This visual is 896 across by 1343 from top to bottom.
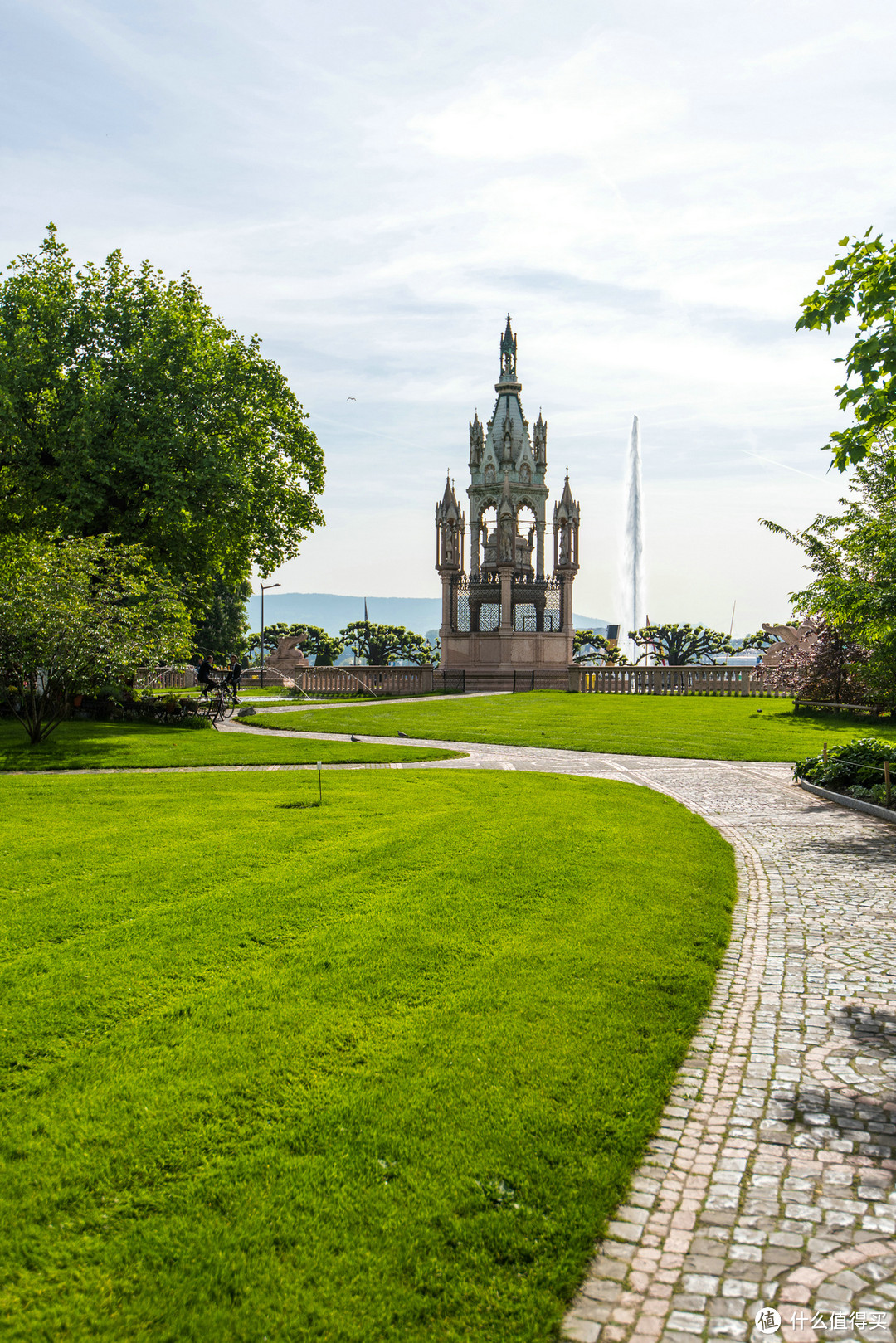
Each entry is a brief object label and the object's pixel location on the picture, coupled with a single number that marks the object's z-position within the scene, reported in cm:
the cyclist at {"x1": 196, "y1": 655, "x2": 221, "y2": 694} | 2777
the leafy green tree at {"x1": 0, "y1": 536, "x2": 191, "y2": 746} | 1916
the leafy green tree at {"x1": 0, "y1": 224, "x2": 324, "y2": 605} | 2594
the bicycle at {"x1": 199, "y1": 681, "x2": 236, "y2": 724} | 2575
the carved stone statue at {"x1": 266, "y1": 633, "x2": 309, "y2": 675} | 5106
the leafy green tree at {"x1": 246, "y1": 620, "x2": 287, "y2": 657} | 7366
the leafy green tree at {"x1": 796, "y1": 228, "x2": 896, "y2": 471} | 764
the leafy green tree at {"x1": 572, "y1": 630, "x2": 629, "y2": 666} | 5816
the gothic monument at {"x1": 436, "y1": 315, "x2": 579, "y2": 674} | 4678
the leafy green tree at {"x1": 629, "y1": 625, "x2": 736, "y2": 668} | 6500
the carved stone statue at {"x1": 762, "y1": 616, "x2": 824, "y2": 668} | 3484
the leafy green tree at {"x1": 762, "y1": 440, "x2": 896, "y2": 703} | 1159
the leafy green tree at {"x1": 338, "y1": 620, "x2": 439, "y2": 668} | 7400
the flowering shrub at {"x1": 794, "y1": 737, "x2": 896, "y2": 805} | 1409
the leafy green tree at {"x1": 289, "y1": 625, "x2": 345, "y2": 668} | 7088
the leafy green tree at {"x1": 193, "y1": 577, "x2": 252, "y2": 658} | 6244
